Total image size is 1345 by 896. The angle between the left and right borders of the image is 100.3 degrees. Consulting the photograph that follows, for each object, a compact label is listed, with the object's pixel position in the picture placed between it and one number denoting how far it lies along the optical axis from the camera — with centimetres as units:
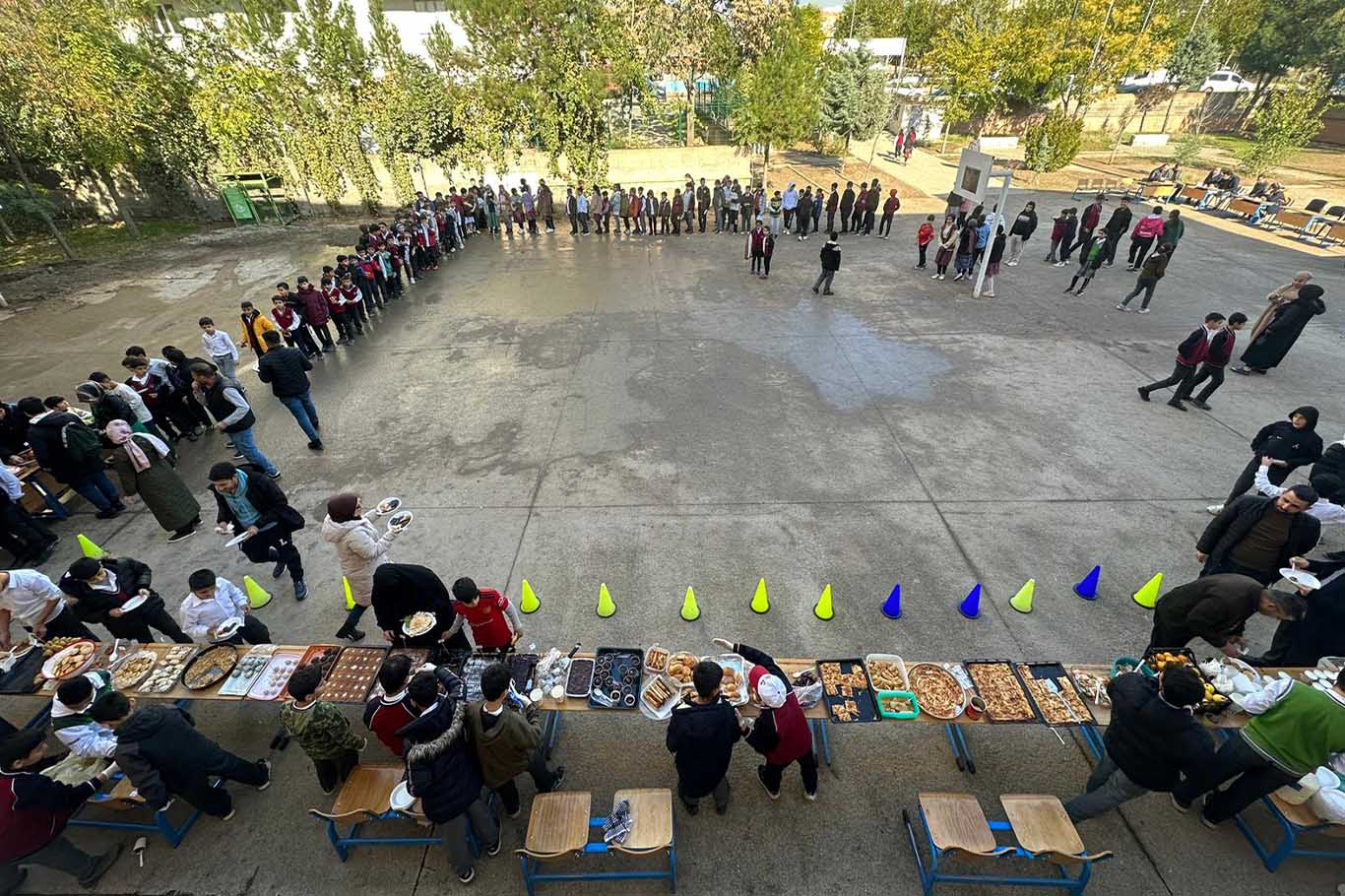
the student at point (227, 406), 726
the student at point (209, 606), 473
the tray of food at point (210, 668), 452
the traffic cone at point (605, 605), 597
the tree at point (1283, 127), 2173
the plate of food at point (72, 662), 454
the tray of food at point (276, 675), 446
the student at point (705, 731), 365
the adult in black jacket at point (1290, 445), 648
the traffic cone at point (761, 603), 604
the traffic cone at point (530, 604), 605
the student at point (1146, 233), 1448
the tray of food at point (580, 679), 441
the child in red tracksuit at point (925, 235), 1588
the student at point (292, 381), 808
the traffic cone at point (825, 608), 594
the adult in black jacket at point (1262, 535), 508
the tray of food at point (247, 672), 448
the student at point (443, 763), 339
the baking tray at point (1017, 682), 411
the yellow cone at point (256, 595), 624
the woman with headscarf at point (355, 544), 505
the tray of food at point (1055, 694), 416
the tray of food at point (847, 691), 423
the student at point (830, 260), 1403
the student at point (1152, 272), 1249
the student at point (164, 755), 367
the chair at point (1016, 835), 362
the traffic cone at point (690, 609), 594
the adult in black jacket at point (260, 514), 564
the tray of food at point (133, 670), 455
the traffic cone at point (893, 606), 588
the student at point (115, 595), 473
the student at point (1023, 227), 1552
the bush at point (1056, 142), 2653
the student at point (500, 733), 362
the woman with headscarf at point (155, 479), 652
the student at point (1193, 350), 871
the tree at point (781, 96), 2317
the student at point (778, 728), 385
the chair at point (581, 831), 368
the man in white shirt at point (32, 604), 477
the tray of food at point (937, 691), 425
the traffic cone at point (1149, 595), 595
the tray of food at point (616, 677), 438
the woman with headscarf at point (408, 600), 473
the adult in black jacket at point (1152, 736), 349
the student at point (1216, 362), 872
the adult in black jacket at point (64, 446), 688
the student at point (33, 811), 349
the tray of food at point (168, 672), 451
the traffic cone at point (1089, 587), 604
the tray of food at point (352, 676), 440
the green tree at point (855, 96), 3123
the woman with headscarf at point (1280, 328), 965
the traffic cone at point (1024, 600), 593
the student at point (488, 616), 459
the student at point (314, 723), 390
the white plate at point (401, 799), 383
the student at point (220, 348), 909
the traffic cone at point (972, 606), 583
